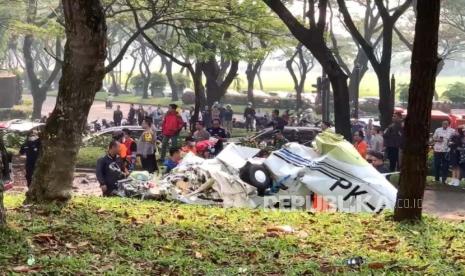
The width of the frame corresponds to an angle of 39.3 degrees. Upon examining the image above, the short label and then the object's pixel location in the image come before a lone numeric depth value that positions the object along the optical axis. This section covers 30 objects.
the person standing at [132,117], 28.48
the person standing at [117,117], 28.54
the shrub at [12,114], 36.20
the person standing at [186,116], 28.45
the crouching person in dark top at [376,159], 14.36
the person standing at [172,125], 17.53
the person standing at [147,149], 14.34
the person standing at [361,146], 13.98
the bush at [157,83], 56.97
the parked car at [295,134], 20.00
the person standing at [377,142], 16.88
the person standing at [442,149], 15.11
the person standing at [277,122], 20.63
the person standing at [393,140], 15.90
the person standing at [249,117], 30.01
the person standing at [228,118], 29.17
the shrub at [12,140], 21.64
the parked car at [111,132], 20.86
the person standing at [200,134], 16.20
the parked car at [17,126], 22.38
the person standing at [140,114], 27.48
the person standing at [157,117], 28.36
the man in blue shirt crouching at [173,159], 12.23
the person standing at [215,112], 24.44
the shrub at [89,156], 18.70
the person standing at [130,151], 14.33
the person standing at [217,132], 16.98
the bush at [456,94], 41.91
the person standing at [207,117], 25.51
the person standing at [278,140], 19.33
